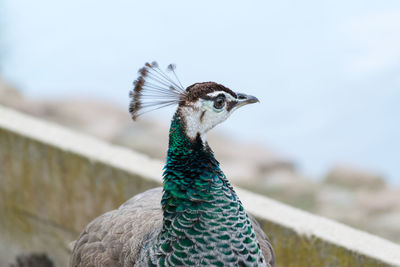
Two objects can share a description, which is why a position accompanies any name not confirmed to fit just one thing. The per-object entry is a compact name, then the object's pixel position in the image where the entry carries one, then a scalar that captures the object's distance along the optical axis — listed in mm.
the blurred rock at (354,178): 13109
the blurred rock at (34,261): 8414
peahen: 4965
